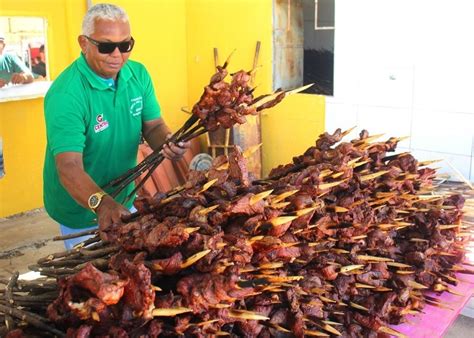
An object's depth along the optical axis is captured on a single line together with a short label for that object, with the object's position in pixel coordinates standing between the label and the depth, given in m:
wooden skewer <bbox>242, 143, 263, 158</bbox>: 2.24
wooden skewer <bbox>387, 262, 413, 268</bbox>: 2.50
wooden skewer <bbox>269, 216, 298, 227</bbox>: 1.91
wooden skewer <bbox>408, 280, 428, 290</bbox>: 2.52
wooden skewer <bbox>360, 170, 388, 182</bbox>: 2.49
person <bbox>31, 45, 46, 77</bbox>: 6.94
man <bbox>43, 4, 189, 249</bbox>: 3.00
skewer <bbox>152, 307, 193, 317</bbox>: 1.61
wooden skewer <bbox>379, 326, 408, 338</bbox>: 2.31
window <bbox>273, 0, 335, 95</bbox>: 7.43
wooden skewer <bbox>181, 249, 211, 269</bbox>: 1.70
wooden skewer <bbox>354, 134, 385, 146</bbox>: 2.84
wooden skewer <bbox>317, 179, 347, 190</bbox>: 2.18
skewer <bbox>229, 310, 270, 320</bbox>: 1.82
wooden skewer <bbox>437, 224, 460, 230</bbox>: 2.78
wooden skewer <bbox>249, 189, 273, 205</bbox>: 1.90
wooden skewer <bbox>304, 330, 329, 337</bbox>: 2.06
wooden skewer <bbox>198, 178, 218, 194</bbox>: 1.97
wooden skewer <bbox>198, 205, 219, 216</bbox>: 1.88
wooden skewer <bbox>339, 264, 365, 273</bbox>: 2.21
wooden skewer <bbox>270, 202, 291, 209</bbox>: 1.99
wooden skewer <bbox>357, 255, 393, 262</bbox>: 2.31
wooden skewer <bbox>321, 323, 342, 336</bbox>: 2.08
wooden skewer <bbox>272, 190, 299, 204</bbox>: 2.01
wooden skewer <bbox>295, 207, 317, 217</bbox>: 2.00
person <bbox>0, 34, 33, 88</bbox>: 6.55
